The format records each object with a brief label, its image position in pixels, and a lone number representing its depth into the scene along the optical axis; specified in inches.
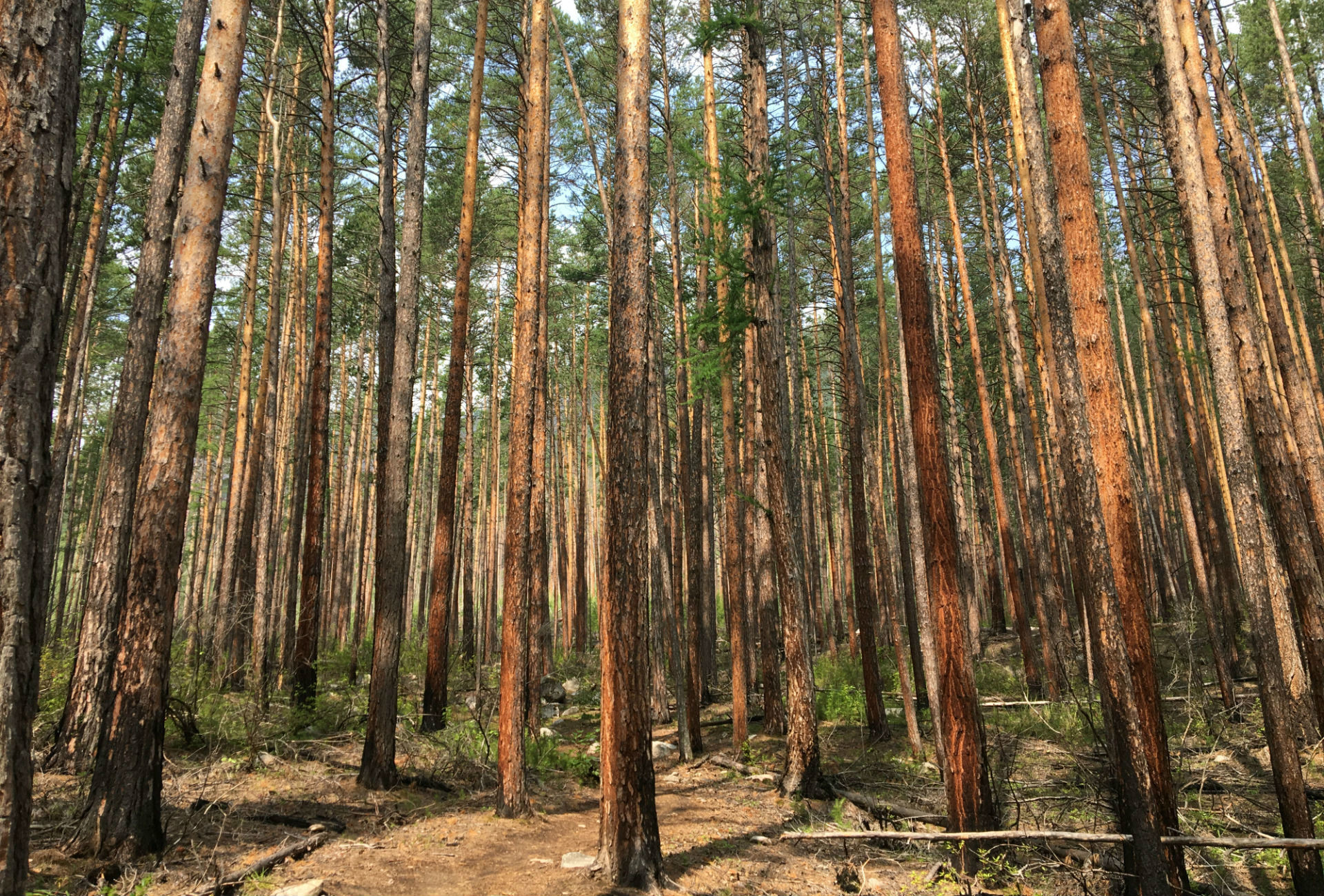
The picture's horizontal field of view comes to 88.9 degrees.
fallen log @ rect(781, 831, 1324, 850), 176.1
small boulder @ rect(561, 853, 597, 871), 209.6
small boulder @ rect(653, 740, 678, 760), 420.2
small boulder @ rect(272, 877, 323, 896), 169.8
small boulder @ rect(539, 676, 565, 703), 658.2
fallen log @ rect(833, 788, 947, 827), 282.5
